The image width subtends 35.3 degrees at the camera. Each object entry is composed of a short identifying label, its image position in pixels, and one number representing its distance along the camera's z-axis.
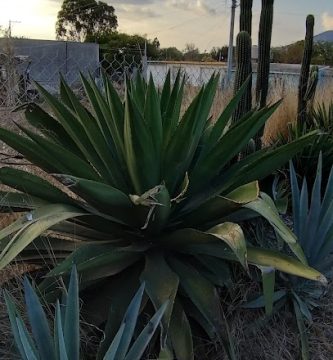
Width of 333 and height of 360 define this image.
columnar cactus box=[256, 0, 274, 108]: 5.00
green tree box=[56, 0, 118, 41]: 54.06
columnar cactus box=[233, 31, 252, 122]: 4.27
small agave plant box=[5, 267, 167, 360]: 1.74
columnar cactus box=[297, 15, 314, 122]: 5.81
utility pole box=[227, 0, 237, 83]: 13.51
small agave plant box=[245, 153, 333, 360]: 2.75
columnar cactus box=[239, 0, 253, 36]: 4.70
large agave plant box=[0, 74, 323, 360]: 2.26
